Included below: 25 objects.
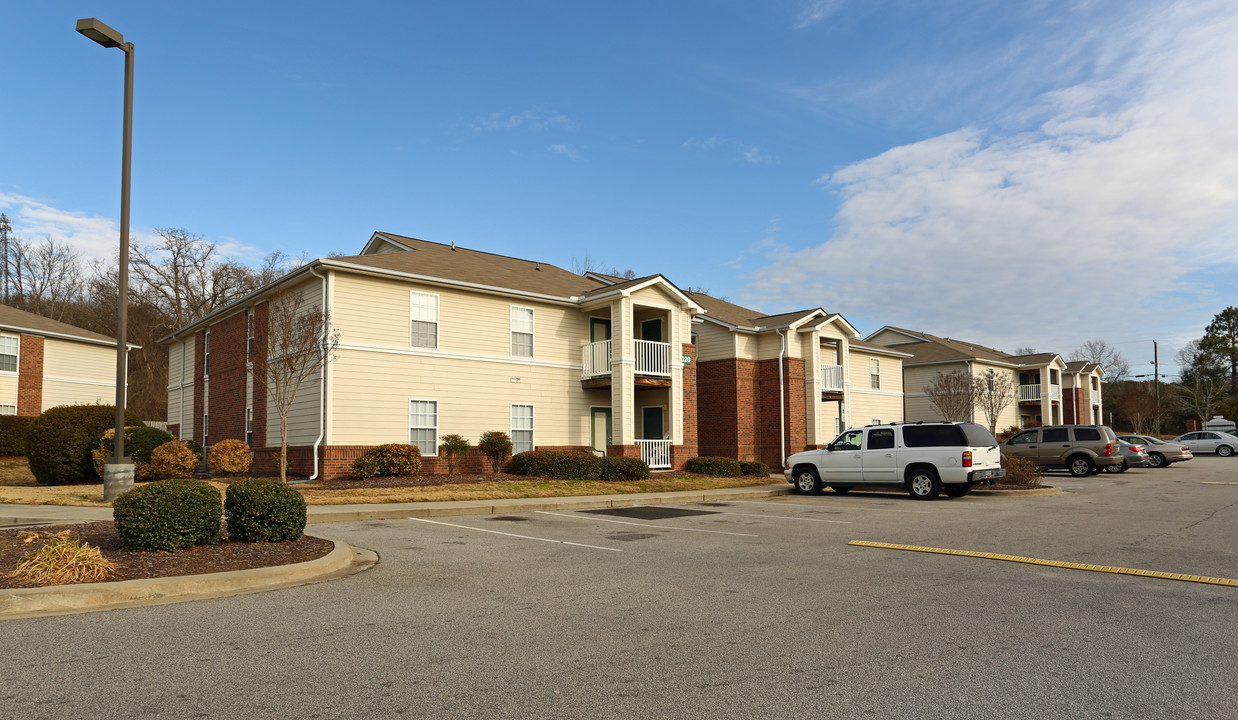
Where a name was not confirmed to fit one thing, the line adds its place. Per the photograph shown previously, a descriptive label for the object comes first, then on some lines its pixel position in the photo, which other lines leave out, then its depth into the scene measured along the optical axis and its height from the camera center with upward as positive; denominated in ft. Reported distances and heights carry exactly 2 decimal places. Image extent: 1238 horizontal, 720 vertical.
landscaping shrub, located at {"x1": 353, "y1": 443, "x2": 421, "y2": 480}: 64.75 -3.28
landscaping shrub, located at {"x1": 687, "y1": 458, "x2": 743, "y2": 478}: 84.43 -5.07
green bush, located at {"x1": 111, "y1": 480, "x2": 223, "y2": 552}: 28.22 -3.33
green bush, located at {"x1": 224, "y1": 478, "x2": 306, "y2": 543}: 31.45 -3.59
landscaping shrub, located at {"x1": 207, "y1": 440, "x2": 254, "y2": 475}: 68.49 -2.97
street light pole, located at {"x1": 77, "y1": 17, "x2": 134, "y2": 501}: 48.37 +5.35
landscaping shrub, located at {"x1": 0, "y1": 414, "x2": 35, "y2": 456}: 98.89 -1.28
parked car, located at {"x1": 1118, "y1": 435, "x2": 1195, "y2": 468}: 109.70 -4.94
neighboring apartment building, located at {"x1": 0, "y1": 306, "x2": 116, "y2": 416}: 108.68 +8.84
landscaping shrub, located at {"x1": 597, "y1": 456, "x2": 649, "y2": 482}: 73.41 -4.57
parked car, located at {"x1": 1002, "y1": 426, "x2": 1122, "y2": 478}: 91.09 -3.67
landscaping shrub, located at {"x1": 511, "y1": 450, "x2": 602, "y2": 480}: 72.02 -4.08
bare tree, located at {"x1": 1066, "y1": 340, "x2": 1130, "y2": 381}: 352.28 +22.95
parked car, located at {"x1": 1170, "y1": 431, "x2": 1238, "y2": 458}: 142.92 -4.77
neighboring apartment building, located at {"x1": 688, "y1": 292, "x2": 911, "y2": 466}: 101.91 +4.88
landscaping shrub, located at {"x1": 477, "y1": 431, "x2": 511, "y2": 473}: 73.97 -2.34
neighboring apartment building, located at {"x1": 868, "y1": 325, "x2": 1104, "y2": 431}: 154.92 +8.94
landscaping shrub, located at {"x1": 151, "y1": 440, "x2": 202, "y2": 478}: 67.46 -3.06
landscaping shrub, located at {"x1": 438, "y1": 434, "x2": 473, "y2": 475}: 71.82 -2.43
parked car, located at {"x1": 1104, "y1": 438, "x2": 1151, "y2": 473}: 98.43 -4.76
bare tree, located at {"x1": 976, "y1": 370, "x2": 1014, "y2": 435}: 142.31 +4.33
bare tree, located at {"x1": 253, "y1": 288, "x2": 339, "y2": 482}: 61.52 +6.15
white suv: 60.44 -3.23
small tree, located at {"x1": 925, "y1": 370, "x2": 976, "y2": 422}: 137.90 +3.87
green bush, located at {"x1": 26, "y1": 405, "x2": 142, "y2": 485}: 67.62 -1.49
